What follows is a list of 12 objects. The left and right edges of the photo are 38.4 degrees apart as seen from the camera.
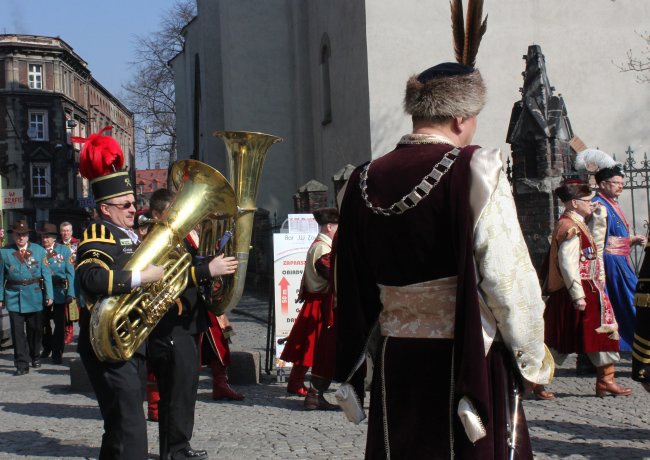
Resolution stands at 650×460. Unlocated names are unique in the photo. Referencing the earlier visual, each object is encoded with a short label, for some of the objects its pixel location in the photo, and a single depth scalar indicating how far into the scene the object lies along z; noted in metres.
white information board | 10.82
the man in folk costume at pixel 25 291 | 12.58
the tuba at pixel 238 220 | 6.81
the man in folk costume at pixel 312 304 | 8.70
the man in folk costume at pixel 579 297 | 8.52
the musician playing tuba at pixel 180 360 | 6.37
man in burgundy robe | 3.33
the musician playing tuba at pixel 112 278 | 5.34
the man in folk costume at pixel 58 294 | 13.46
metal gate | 20.44
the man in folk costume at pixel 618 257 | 9.51
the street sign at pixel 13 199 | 40.12
